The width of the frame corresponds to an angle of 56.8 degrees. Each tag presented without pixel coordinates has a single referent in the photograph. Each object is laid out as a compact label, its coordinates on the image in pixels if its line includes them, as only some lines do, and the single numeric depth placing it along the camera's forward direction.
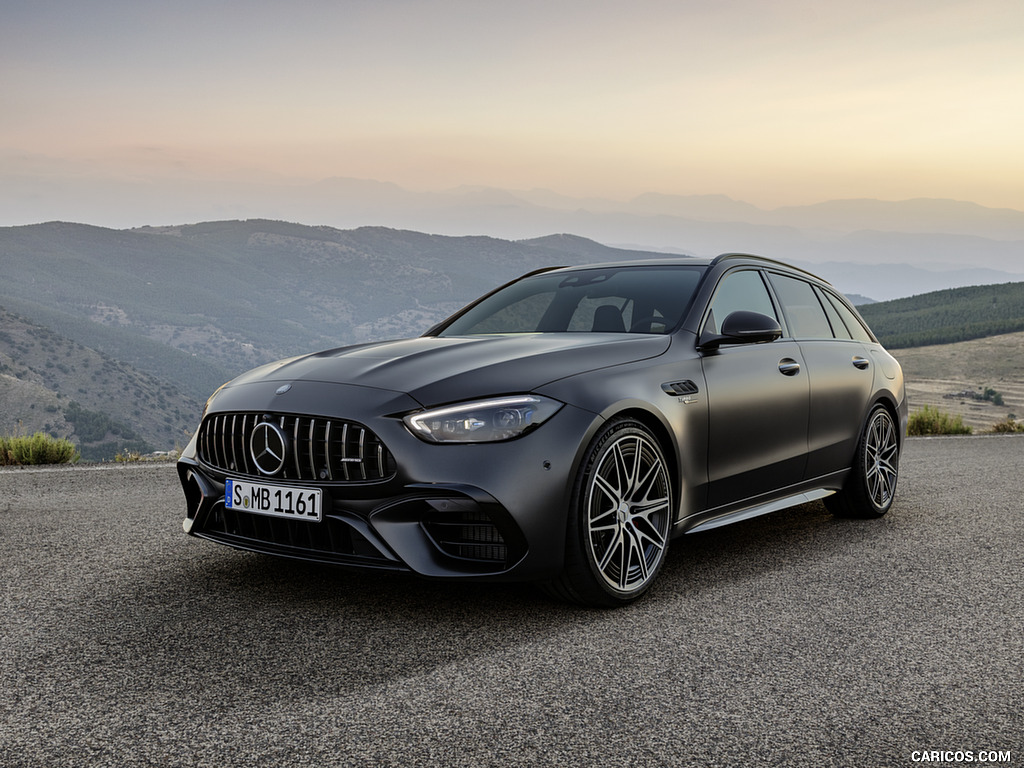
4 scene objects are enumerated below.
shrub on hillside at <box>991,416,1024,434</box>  16.45
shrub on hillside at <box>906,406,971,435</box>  15.84
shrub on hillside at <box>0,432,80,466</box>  9.93
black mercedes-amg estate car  3.68
